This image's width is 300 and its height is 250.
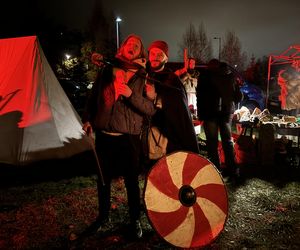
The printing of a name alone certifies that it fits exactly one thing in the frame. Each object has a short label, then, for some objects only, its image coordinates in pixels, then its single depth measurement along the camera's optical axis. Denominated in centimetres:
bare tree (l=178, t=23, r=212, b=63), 3812
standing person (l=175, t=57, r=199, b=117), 893
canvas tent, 637
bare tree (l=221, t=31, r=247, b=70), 3947
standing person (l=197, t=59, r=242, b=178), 591
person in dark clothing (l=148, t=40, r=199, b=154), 356
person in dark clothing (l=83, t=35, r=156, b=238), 354
